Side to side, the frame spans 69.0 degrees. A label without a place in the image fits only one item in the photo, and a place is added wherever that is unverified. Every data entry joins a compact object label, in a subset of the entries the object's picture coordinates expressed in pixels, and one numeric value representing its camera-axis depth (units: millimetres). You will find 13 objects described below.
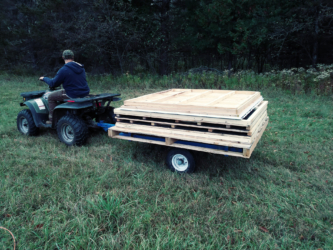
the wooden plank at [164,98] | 4147
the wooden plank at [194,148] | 3169
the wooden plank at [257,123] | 3112
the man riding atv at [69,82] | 4637
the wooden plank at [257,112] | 3211
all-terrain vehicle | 4606
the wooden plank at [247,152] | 3016
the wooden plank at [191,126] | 3154
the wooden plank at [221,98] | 3723
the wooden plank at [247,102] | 3326
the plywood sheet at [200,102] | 3365
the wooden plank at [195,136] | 3088
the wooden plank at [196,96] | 4052
